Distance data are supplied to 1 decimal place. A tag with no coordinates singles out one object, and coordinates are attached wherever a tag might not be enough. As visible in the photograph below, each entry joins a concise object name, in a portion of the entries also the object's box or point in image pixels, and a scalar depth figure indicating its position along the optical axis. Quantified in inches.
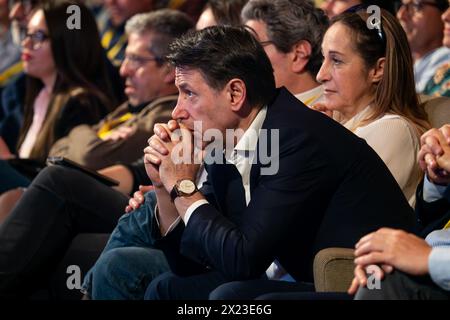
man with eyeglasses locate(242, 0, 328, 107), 314.8
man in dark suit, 221.9
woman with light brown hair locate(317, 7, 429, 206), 263.0
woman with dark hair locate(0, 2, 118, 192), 407.5
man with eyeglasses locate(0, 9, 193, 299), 297.7
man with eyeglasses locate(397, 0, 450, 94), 365.7
